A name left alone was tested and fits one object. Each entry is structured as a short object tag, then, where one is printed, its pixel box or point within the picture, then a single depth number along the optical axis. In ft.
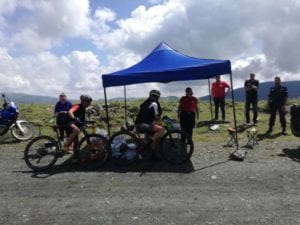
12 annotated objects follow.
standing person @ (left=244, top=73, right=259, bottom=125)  33.19
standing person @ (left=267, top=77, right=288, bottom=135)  30.03
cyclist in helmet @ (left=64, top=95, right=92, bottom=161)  20.58
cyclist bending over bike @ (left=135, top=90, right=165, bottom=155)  21.29
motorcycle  31.24
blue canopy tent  23.19
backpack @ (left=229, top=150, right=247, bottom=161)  22.03
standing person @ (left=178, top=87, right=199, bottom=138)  24.82
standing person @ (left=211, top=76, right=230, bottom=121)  35.61
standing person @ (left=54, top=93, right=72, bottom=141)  25.99
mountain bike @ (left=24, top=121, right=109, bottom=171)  20.48
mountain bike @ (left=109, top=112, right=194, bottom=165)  21.31
